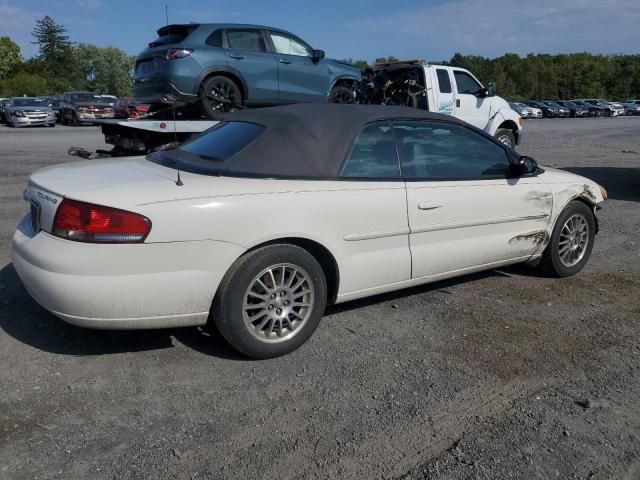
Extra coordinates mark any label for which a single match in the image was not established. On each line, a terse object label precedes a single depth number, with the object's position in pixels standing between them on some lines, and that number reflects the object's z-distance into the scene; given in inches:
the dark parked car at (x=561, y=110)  2086.6
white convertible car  127.8
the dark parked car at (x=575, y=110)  2134.6
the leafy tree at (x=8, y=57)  3118.4
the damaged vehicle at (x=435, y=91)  475.2
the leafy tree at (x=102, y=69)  3919.8
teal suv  351.9
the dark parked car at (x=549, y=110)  2069.4
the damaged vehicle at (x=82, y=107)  1134.4
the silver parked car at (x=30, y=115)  1100.5
